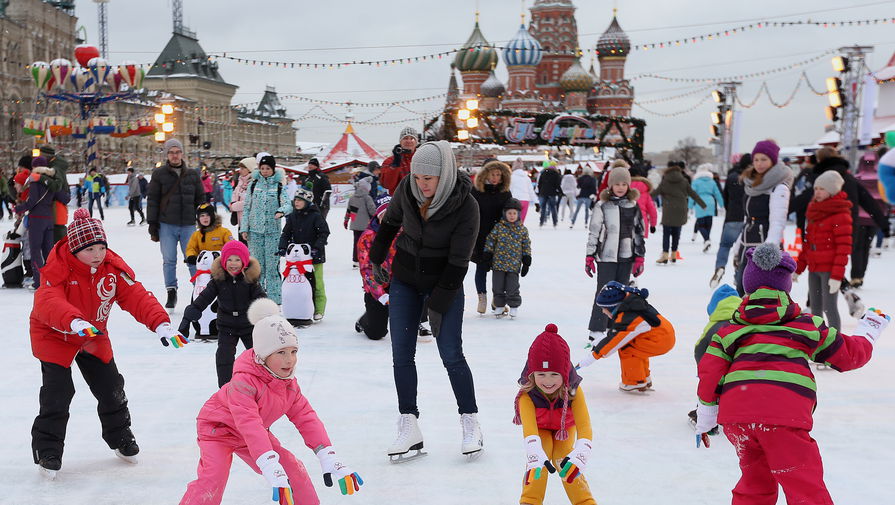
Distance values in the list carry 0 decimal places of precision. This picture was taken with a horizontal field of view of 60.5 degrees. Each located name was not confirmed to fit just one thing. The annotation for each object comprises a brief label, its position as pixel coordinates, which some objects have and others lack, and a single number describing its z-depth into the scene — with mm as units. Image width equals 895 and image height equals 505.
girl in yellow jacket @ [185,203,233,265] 6977
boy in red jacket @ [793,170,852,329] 5441
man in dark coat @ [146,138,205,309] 7469
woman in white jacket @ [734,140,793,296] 6055
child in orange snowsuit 4617
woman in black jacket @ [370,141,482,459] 3580
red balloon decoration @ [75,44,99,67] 27922
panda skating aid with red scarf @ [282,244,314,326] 6785
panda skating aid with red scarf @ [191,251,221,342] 6102
